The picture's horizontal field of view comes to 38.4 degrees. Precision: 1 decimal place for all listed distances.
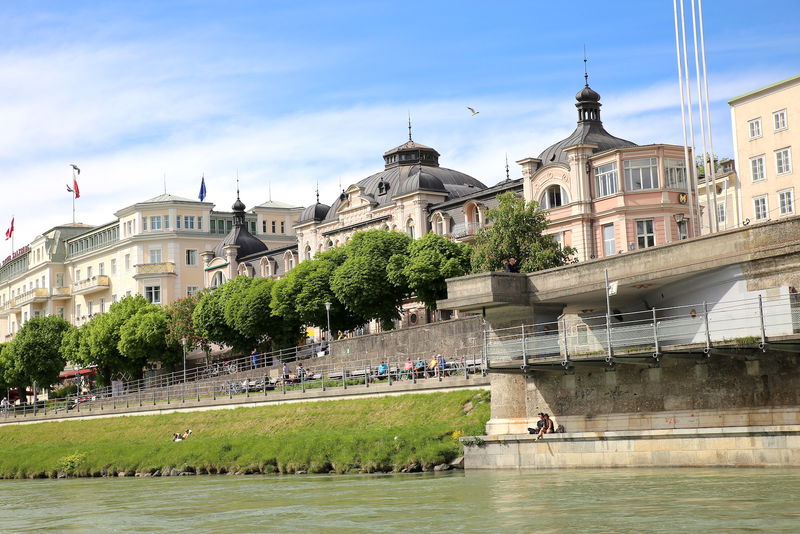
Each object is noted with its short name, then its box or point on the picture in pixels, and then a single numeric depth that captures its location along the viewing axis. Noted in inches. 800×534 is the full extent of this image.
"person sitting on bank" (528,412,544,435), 1430.9
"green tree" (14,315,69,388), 3947.8
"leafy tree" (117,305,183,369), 3531.0
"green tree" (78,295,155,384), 3641.7
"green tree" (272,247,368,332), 3036.4
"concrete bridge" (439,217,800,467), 1217.4
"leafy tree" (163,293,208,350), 3503.9
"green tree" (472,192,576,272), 2452.0
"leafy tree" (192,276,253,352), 3339.1
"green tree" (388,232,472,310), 2812.5
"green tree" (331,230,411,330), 2910.9
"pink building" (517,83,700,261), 2669.8
